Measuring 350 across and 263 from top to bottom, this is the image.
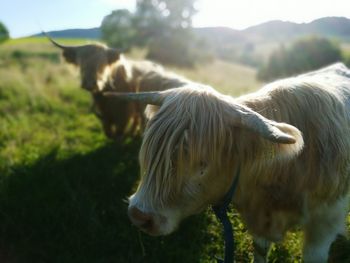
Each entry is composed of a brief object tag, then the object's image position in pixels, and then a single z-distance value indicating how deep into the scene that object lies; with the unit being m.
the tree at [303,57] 33.96
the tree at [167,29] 41.67
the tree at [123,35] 41.06
